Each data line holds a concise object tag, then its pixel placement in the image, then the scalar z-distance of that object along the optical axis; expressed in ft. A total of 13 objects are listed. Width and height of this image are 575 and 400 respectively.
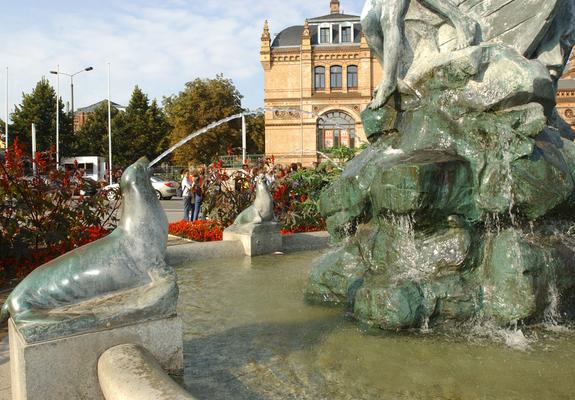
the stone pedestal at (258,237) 28.45
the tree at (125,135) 155.94
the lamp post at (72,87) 129.18
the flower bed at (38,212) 24.56
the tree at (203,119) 151.64
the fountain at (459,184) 15.72
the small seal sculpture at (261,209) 29.19
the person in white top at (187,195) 45.70
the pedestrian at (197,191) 43.96
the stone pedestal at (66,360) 9.78
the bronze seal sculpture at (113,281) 10.39
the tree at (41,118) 142.61
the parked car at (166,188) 95.67
